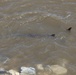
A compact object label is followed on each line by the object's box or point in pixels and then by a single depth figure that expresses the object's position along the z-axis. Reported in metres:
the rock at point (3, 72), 10.27
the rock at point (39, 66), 10.78
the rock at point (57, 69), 10.62
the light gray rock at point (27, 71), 10.30
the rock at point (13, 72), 10.37
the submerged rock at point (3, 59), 10.95
